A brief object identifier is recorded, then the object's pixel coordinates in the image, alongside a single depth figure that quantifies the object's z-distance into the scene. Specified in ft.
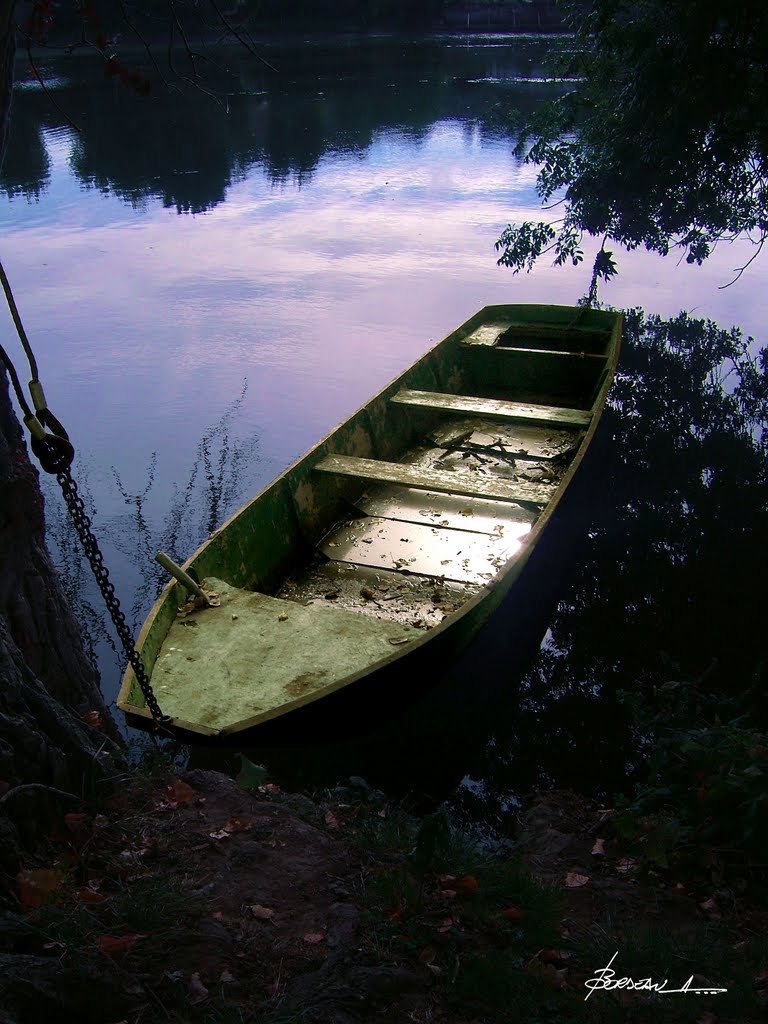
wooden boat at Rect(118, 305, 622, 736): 19.11
